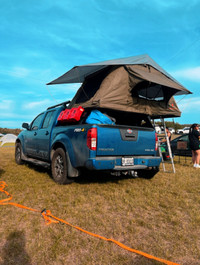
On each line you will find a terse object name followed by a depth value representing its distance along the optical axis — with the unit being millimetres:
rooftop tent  4820
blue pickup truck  4094
